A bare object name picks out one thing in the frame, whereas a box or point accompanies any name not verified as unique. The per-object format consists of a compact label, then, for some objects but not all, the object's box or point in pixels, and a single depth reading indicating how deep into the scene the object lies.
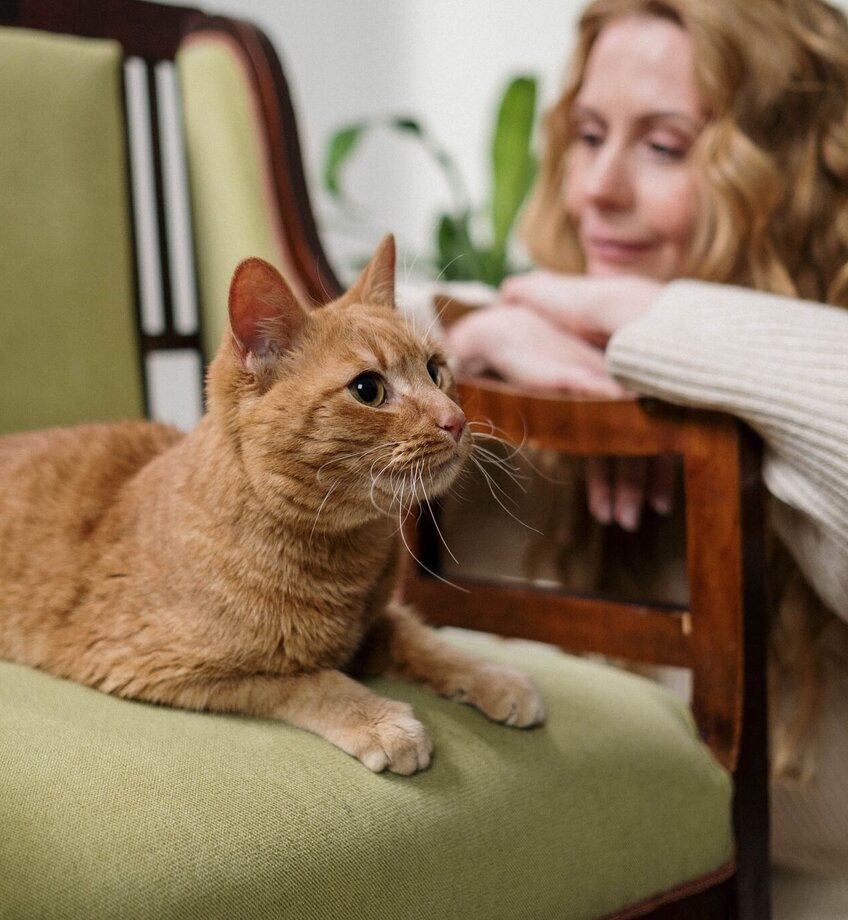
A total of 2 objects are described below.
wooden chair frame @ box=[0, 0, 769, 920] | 1.02
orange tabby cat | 0.83
